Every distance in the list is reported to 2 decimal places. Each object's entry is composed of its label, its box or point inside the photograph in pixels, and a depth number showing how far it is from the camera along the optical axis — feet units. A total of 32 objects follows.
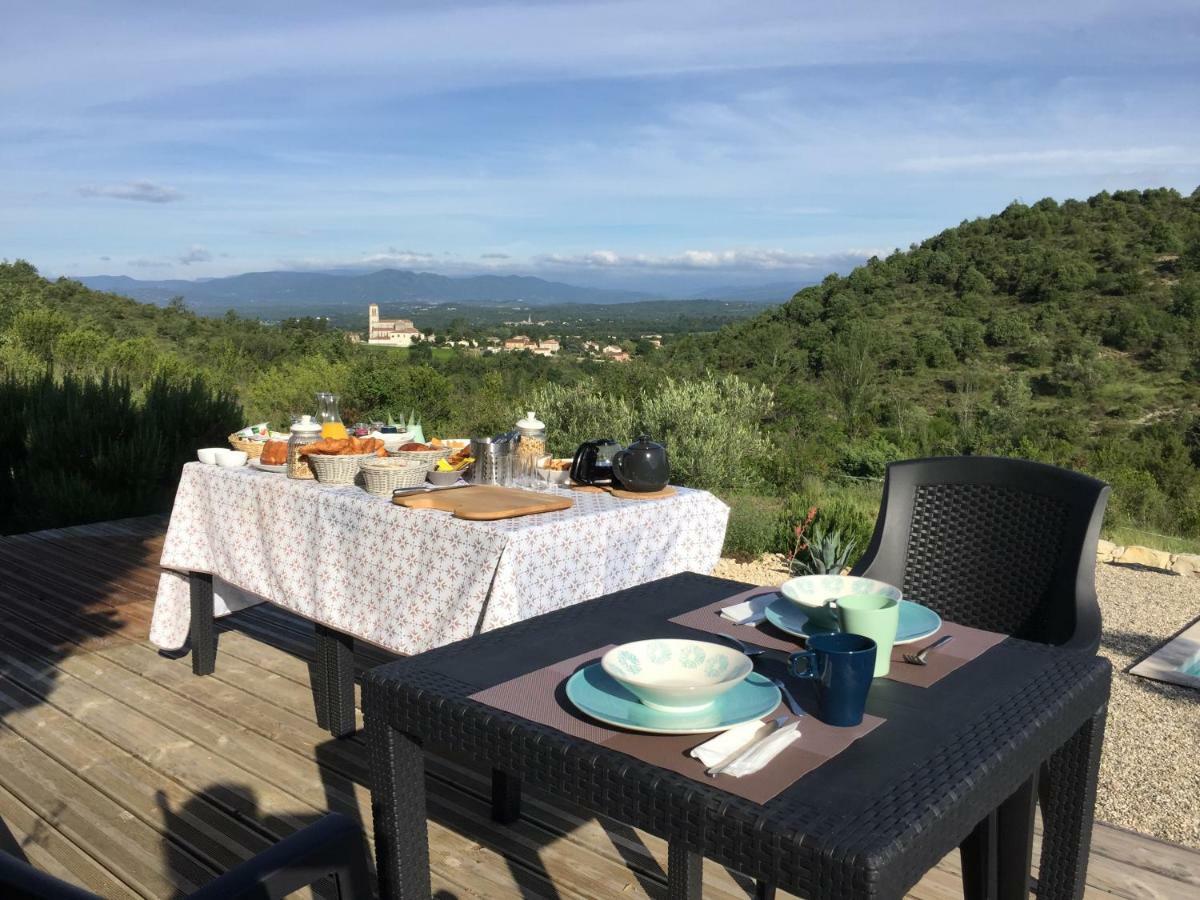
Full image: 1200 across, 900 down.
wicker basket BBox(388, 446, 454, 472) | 8.66
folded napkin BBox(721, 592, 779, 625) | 4.78
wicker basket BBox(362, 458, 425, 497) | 7.94
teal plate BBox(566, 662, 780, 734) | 3.35
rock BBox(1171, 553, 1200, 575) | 17.42
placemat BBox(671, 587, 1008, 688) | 4.13
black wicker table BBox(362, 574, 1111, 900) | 2.81
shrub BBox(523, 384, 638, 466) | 29.32
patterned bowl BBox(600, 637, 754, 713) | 3.34
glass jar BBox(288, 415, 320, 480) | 8.70
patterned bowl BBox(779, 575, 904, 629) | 4.46
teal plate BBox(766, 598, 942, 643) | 4.42
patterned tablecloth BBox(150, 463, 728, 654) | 6.73
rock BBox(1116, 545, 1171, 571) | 17.85
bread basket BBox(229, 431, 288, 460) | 9.66
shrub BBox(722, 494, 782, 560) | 17.06
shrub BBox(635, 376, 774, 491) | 25.86
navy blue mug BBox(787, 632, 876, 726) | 3.40
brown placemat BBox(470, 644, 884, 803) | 3.08
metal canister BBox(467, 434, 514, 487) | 8.38
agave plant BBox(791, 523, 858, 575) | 14.74
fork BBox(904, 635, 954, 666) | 4.22
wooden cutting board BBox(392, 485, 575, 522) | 6.99
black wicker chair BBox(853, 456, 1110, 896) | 6.31
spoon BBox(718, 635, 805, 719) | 3.62
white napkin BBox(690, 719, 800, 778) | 3.12
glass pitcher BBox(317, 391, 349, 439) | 10.23
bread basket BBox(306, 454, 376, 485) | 8.34
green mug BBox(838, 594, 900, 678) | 3.93
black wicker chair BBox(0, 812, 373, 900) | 3.10
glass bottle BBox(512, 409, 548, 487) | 8.46
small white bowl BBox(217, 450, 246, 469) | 9.35
